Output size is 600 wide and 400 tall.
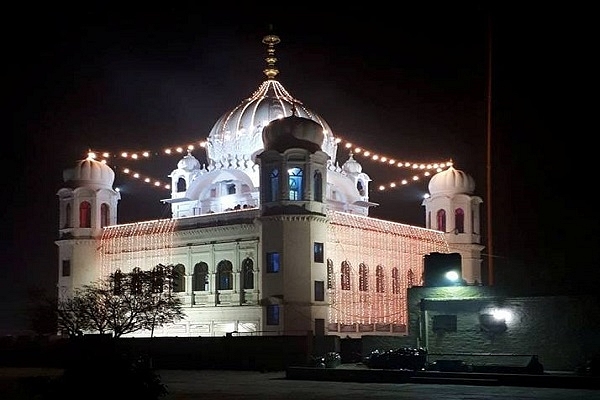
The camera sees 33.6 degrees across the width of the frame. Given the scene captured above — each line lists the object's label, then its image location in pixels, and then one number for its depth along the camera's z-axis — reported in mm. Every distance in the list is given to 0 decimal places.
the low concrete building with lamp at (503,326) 31953
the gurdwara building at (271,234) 45750
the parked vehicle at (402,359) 30906
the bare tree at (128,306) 45312
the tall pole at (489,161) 41238
